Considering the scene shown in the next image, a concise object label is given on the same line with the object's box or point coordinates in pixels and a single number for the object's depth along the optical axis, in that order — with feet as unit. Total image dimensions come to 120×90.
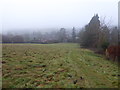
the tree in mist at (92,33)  80.62
